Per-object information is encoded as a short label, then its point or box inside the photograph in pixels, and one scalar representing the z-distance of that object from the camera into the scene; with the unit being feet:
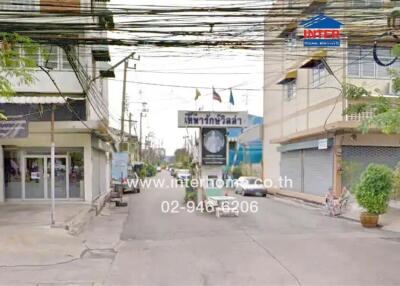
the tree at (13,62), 20.61
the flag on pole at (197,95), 75.41
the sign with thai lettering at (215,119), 70.64
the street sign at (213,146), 71.15
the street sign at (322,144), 73.87
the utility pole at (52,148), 44.18
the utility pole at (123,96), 100.16
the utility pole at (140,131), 199.56
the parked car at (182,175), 138.66
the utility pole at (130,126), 152.64
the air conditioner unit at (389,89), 69.37
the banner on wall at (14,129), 52.47
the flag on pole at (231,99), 83.61
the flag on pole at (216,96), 80.16
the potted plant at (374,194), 50.21
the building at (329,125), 69.26
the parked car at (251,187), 104.47
